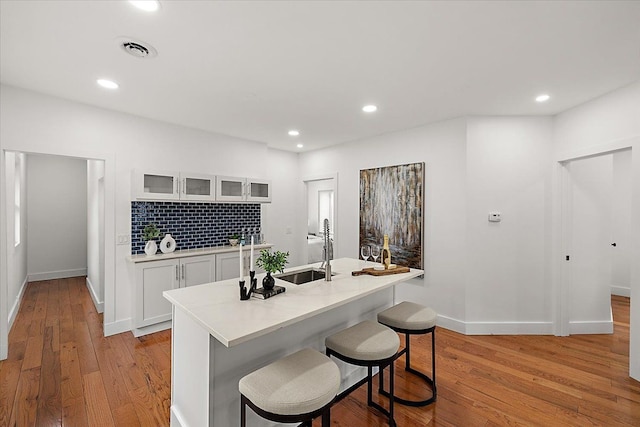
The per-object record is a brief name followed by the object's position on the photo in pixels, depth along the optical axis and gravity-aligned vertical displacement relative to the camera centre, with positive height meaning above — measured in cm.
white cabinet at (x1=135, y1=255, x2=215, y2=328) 329 -84
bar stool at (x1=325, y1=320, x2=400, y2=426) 176 -83
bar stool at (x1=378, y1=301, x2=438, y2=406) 217 -83
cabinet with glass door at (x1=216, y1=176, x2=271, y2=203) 405 +34
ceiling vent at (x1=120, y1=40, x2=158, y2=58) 198 +116
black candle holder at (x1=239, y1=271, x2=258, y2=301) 175 -48
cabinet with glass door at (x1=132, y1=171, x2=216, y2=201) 339 +33
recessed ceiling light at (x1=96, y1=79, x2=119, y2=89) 257 +116
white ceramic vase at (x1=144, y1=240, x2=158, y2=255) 351 -44
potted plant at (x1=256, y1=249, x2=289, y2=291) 185 -34
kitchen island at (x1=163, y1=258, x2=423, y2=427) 147 -75
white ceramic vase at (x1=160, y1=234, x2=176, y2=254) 366 -42
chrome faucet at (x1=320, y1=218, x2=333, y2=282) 223 -31
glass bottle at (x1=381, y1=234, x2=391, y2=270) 254 -38
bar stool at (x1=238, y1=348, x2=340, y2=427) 127 -82
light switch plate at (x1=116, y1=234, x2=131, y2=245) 342 -33
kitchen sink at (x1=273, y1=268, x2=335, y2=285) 246 -55
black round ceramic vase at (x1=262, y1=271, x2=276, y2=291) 184 -45
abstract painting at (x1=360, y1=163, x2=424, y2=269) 384 +6
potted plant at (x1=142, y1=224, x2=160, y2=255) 351 -32
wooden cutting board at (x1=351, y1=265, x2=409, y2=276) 240 -49
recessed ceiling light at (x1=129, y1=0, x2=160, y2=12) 157 +115
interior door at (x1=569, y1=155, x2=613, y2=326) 337 -36
